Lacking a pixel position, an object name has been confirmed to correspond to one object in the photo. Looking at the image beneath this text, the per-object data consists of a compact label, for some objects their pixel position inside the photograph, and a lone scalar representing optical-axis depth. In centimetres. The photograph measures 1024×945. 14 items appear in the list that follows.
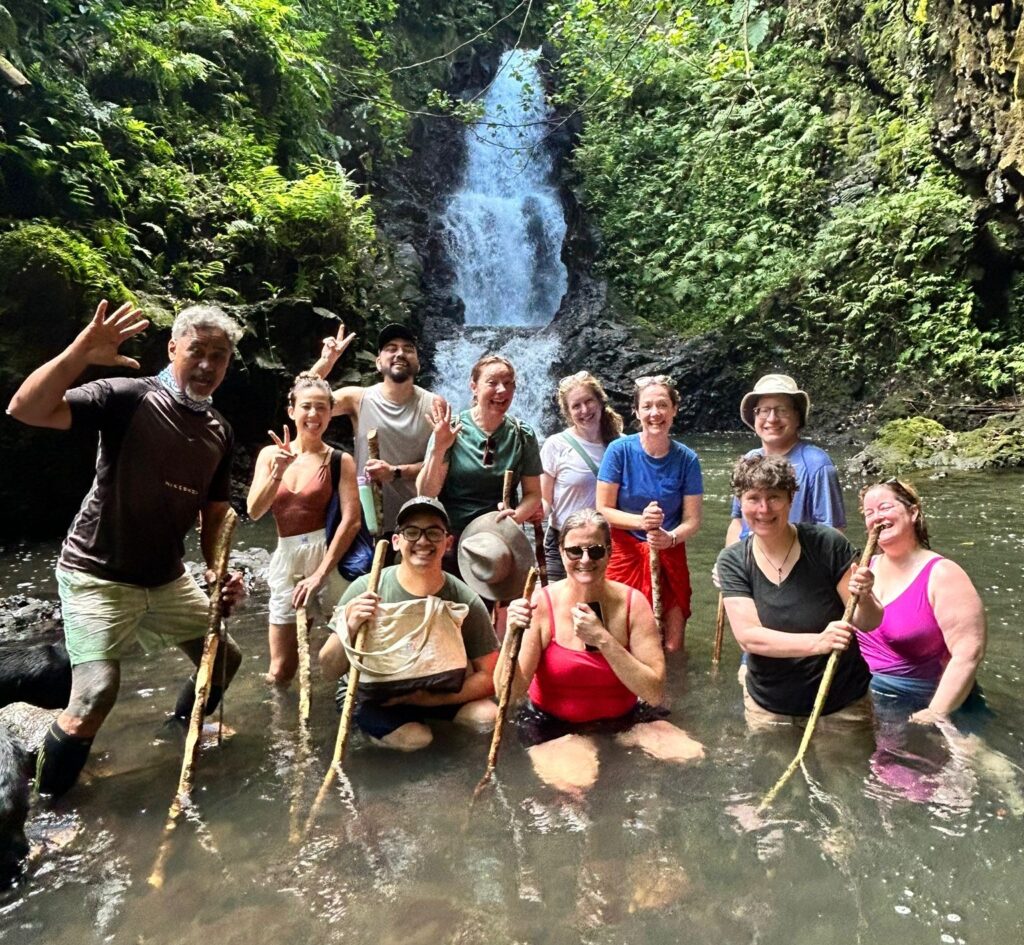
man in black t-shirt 364
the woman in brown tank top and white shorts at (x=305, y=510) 487
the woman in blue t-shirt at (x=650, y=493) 516
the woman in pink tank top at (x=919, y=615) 380
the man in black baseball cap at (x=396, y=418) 500
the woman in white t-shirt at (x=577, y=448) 555
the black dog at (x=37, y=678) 495
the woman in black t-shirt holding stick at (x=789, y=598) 389
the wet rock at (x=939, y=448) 1325
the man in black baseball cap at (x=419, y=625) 407
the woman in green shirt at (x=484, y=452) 490
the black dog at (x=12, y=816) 307
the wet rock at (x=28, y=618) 634
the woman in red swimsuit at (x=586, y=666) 384
